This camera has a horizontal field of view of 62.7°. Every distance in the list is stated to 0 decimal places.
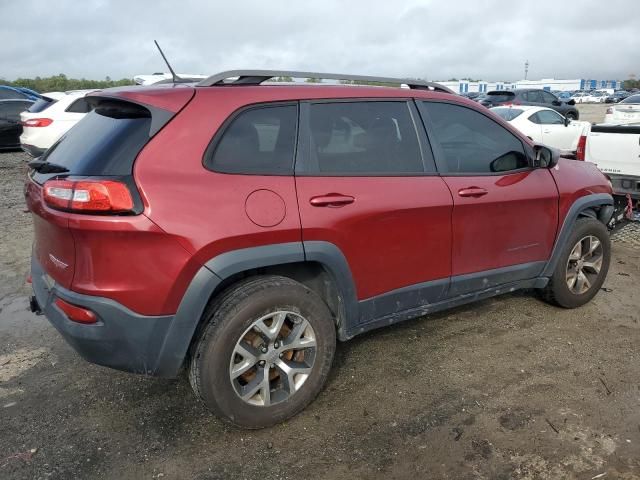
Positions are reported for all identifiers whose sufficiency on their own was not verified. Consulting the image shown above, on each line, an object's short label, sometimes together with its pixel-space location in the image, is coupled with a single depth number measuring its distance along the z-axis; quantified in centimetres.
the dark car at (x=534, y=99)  2105
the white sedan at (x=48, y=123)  1006
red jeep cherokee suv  241
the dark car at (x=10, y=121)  1374
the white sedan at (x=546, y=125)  1215
